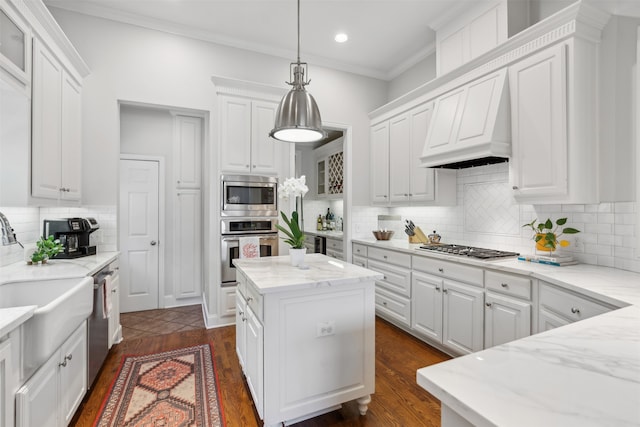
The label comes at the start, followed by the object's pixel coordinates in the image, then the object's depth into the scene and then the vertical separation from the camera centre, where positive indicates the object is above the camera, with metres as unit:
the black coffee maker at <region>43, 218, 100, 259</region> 2.54 -0.17
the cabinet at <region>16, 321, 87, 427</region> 1.31 -0.89
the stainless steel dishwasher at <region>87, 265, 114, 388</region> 2.17 -0.85
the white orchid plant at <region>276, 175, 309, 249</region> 2.13 +0.16
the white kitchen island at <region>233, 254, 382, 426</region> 1.72 -0.74
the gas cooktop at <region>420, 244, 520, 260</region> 2.57 -0.32
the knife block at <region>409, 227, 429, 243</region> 3.74 -0.26
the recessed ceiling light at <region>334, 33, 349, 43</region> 3.51 +2.05
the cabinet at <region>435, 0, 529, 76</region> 2.64 +1.74
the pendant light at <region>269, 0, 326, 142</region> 1.98 +0.67
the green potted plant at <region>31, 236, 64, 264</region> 2.32 -0.28
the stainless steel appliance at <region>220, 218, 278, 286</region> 3.50 -0.26
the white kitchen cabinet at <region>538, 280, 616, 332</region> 1.63 -0.52
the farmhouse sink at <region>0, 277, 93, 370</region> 1.34 -0.51
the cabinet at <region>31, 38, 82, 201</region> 2.08 +0.65
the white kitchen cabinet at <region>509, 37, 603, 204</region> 2.11 +0.66
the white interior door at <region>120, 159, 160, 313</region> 3.91 -0.26
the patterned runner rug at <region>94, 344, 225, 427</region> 1.95 -1.29
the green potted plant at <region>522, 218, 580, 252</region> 2.30 -0.13
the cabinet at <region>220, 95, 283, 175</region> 3.51 +0.90
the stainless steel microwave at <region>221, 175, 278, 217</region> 3.50 +0.22
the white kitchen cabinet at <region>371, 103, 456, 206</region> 3.42 +0.59
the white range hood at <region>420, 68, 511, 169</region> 2.52 +0.80
